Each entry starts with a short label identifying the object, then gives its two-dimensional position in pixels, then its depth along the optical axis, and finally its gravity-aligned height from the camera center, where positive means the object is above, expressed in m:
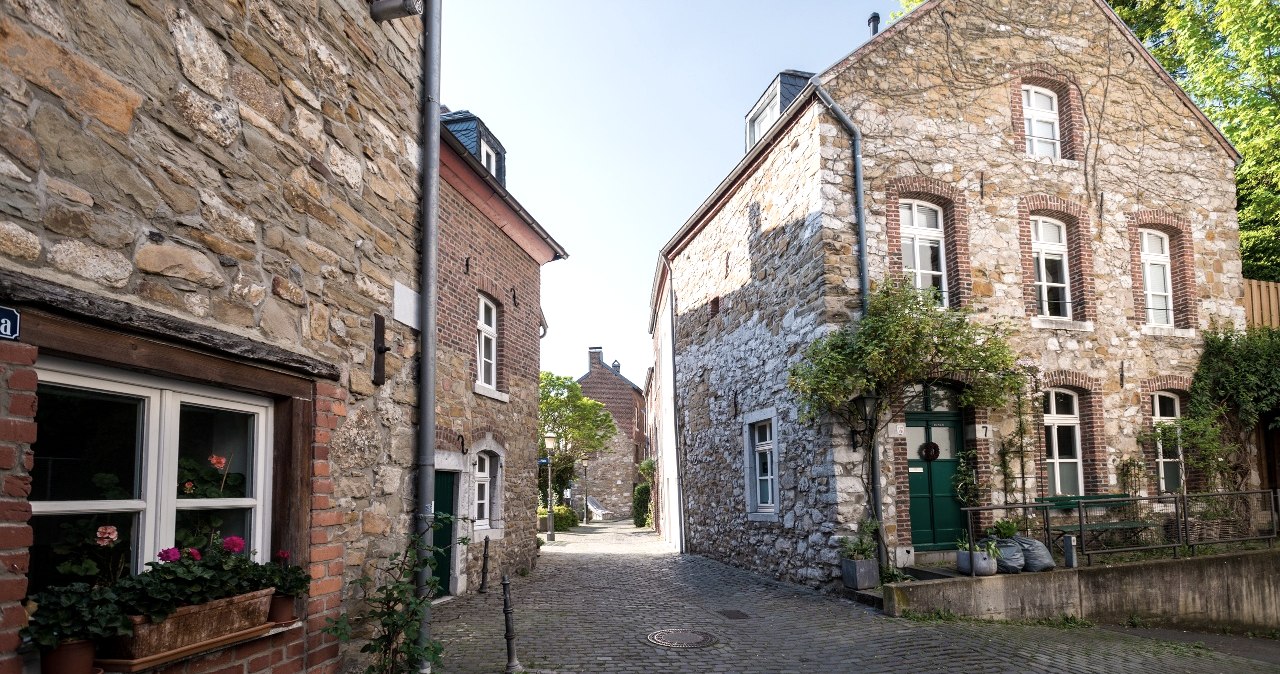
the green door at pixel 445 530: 10.41 -1.00
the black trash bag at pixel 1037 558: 9.43 -1.33
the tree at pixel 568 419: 35.06 +1.18
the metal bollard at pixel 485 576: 10.95 -1.65
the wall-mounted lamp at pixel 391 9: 5.15 +2.68
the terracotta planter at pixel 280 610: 3.83 -0.71
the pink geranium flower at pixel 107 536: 3.12 -0.29
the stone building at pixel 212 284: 2.80 +0.71
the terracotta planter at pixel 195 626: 2.98 -0.66
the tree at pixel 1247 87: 15.02 +6.47
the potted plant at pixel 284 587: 3.79 -0.61
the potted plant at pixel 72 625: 2.71 -0.55
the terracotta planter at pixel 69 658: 2.72 -0.65
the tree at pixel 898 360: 9.84 +0.95
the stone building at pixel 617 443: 43.72 +0.15
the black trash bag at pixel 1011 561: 9.32 -1.34
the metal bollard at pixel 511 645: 6.25 -1.45
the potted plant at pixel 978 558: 9.16 -1.29
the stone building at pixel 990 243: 10.76 +2.71
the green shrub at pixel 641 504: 34.00 -2.35
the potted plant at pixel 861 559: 9.74 -1.35
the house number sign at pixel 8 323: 2.60 +0.42
